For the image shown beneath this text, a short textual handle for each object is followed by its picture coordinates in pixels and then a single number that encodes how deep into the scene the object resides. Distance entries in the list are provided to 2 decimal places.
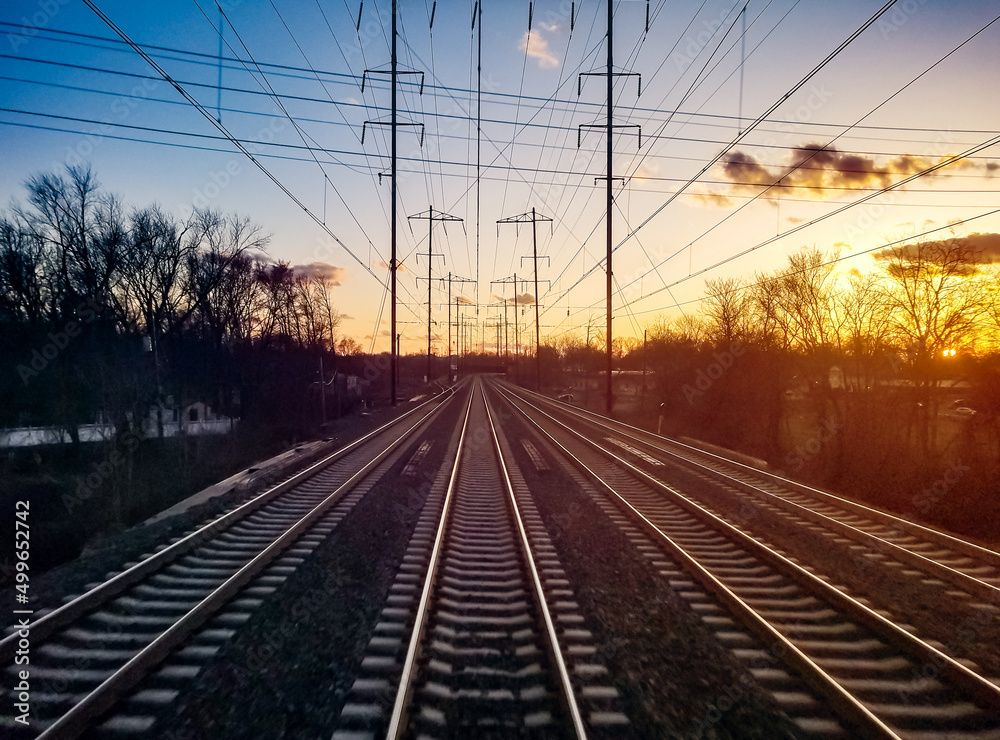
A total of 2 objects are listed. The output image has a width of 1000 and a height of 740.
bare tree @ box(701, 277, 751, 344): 30.77
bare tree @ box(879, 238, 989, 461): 18.92
